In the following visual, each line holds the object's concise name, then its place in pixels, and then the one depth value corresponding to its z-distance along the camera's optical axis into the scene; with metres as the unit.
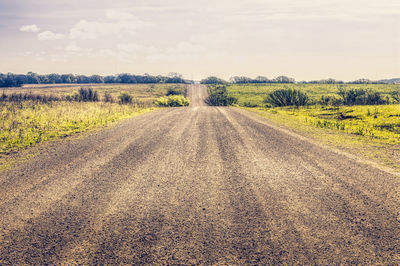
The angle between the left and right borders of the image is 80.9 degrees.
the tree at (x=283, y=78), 162.75
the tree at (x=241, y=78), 153.20
